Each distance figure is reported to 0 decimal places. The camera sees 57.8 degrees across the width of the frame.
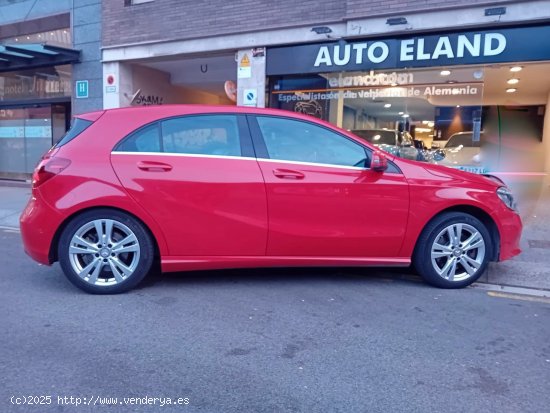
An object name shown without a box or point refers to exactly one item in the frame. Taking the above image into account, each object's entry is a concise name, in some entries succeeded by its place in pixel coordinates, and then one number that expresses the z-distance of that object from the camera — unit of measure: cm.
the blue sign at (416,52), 798
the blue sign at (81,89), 1213
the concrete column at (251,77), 1003
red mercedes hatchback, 440
